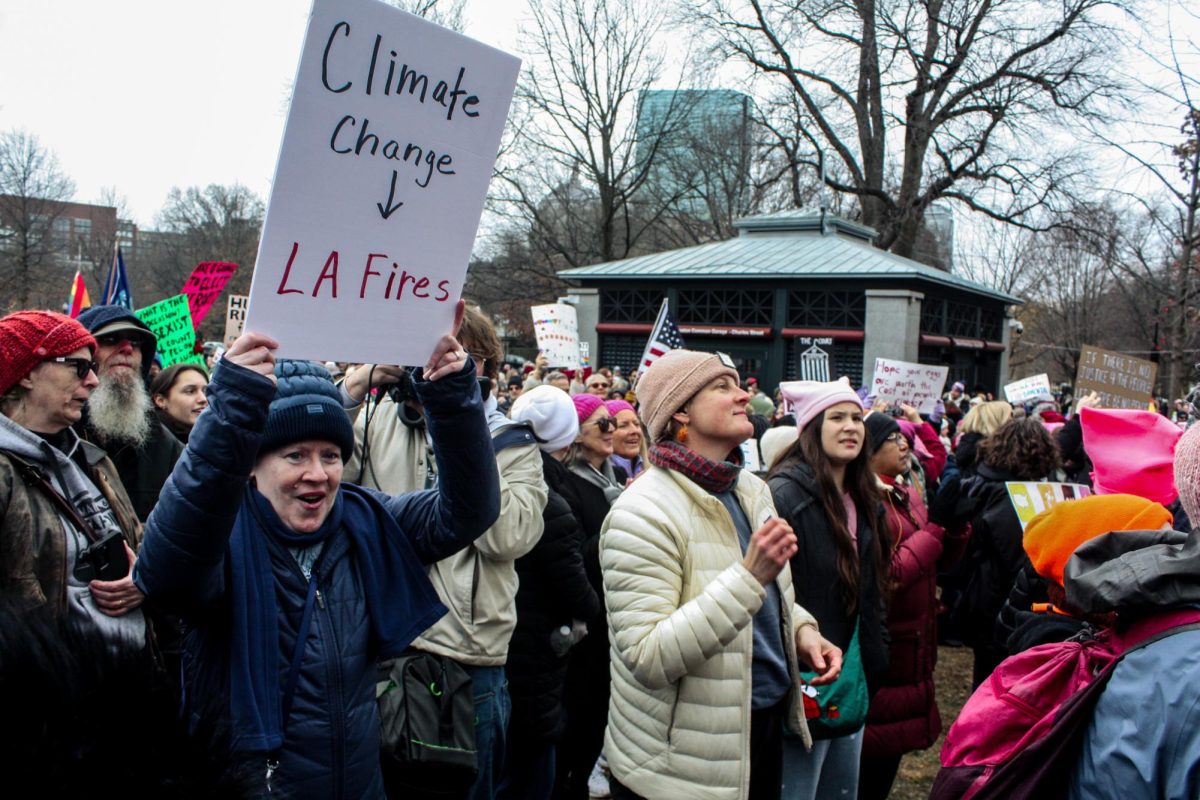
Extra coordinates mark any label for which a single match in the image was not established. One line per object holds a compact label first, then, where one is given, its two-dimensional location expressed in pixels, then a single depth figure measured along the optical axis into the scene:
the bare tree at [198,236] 46.59
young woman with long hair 3.26
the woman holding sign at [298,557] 1.90
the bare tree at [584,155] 32.81
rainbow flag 7.23
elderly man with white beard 3.79
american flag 8.84
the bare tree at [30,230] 27.39
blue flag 7.23
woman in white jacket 2.53
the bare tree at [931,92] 25.53
